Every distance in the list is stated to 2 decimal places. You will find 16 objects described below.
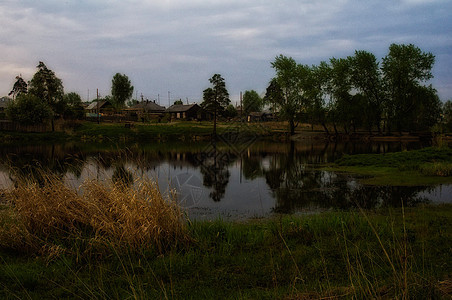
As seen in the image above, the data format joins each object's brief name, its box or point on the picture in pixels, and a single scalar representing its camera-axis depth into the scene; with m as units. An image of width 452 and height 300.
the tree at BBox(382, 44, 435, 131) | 60.03
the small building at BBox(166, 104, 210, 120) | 90.06
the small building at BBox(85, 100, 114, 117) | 81.64
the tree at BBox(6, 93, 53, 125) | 53.78
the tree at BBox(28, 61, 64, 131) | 61.34
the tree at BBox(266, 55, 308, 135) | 65.50
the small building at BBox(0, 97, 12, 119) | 88.81
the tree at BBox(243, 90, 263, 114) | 133.73
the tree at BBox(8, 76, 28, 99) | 81.25
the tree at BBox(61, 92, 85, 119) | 65.68
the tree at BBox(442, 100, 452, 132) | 64.56
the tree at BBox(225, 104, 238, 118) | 91.75
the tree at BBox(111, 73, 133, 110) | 95.06
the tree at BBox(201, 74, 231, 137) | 69.38
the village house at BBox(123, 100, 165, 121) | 79.06
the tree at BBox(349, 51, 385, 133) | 62.88
